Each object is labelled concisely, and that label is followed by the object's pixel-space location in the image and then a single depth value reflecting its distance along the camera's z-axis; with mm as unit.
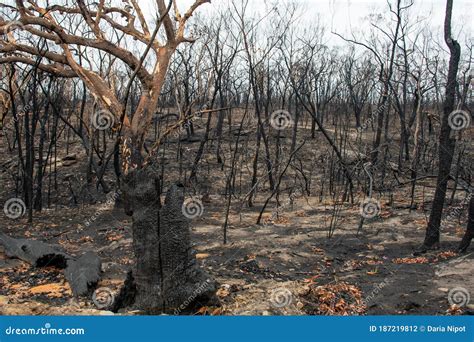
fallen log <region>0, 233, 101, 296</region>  5945
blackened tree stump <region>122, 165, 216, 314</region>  4898
